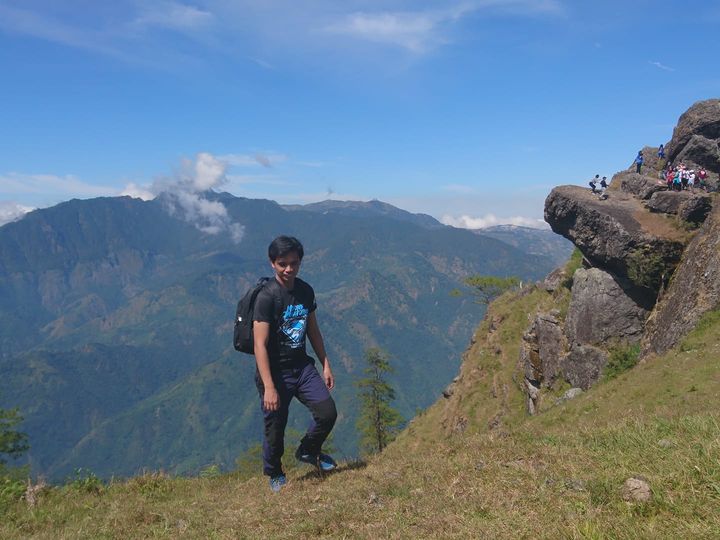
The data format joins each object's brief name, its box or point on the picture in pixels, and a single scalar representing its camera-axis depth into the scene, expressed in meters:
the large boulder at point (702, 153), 33.12
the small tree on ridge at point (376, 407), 52.12
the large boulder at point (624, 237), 23.42
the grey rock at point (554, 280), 33.88
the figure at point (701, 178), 29.40
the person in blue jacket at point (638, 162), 37.06
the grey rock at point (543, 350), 27.77
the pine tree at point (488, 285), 59.44
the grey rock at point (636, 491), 4.46
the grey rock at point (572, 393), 23.74
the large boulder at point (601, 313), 24.44
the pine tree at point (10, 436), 33.56
